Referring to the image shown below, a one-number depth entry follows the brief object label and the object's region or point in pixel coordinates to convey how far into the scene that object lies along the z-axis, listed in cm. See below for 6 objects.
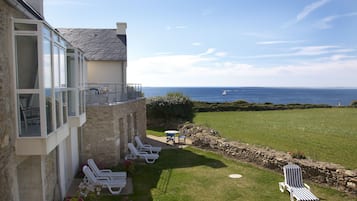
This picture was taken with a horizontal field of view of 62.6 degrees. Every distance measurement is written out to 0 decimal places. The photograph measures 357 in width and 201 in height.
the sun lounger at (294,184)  1065
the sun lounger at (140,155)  1617
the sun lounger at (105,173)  1259
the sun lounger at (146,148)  1806
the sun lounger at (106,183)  1149
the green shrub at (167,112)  2827
